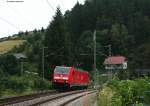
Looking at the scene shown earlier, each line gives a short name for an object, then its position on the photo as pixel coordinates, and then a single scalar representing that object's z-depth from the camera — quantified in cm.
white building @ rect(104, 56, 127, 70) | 7009
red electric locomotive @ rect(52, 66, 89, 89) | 5884
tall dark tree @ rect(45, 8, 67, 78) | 9838
